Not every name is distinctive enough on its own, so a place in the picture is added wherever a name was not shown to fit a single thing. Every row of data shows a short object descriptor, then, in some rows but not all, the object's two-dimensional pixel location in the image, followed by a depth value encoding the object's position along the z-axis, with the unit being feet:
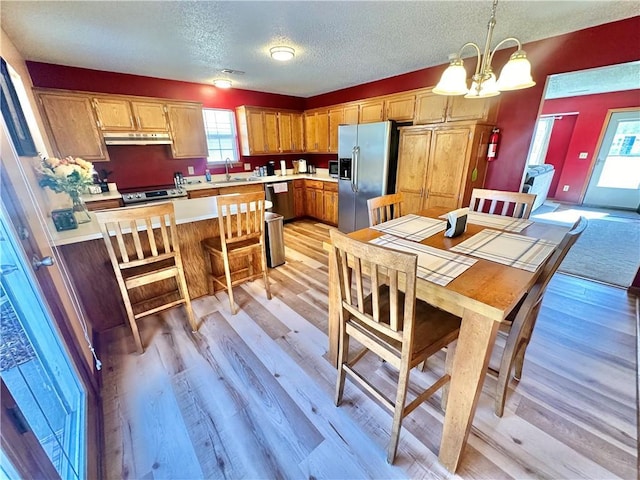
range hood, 11.30
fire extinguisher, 10.02
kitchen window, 14.99
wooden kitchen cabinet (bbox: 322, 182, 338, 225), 15.52
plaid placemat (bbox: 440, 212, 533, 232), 5.98
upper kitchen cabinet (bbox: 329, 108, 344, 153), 15.05
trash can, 9.94
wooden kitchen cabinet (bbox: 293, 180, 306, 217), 17.02
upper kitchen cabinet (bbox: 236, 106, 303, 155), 15.33
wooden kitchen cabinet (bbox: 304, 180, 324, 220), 16.43
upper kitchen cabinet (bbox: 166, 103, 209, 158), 12.74
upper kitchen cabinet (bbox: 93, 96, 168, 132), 11.10
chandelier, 4.45
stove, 11.71
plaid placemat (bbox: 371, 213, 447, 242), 5.52
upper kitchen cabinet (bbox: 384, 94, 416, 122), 11.61
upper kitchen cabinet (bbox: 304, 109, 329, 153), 16.12
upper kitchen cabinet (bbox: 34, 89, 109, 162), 10.09
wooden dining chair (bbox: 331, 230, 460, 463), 3.24
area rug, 9.53
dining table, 3.23
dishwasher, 15.49
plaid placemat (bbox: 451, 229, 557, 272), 4.25
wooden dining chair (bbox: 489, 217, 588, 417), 3.75
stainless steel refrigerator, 12.05
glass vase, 6.87
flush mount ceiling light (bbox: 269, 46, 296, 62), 8.96
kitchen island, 6.20
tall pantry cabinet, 9.80
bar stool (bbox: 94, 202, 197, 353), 5.37
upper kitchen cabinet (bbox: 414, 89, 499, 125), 9.67
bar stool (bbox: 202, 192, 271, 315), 6.89
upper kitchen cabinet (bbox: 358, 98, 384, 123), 12.88
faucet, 15.52
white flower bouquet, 5.98
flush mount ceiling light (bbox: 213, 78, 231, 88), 12.62
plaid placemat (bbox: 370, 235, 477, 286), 3.79
